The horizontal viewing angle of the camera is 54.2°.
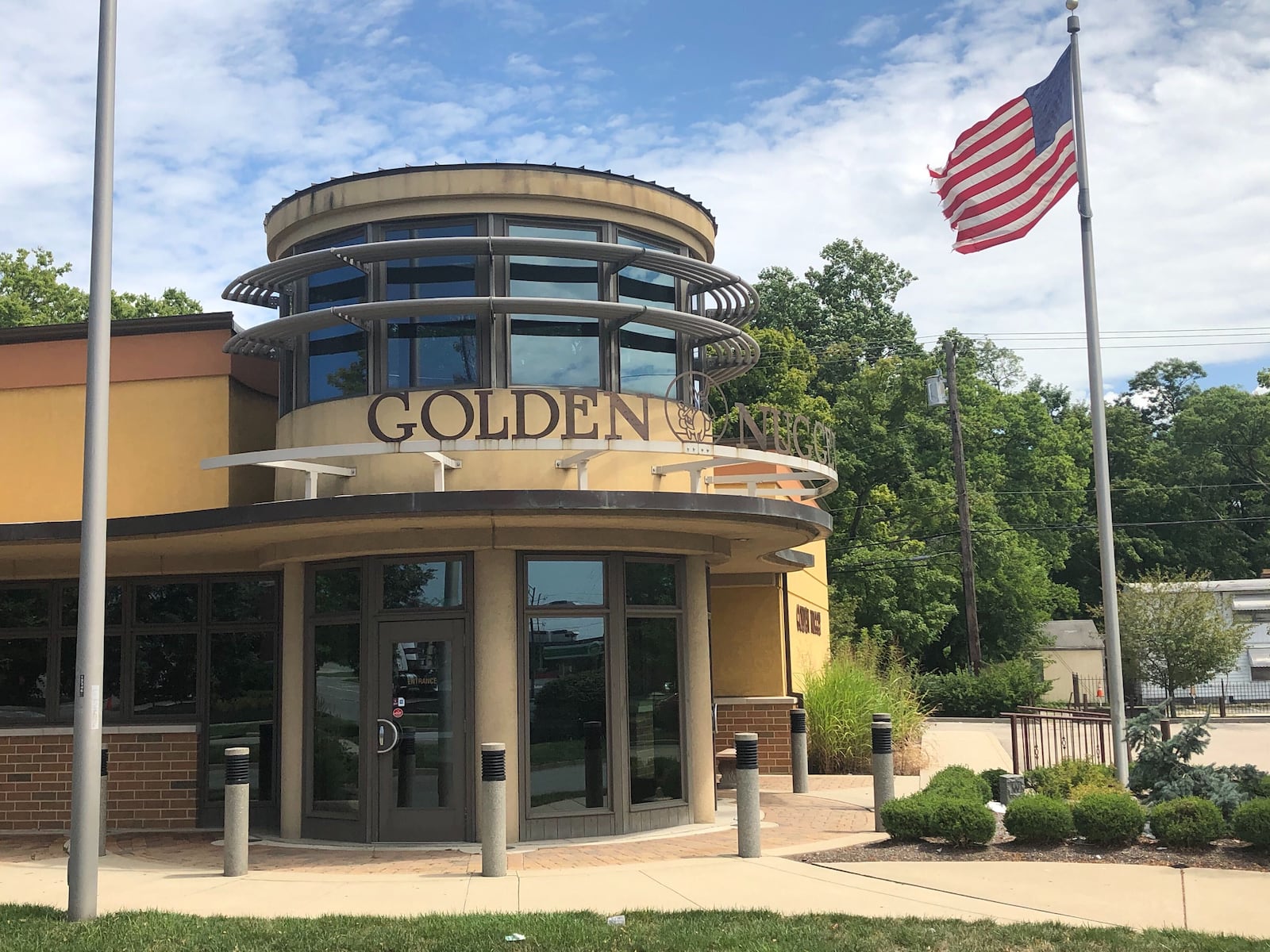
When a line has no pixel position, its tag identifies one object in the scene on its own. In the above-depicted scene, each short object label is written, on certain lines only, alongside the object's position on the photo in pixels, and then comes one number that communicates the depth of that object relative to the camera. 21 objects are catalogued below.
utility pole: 38.78
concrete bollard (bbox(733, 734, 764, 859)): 11.73
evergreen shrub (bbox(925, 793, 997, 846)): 11.38
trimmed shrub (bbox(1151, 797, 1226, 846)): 10.98
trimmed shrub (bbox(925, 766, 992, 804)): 12.77
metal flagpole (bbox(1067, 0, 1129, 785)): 13.24
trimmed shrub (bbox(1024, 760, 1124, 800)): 13.41
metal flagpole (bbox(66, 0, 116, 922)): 9.39
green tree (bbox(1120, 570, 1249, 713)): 41.41
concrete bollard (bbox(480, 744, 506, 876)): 11.05
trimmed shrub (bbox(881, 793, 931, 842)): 11.76
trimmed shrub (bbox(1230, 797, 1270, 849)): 10.56
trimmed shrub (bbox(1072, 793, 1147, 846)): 11.23
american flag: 13.93
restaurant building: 12.95
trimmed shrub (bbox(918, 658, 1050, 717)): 37.25
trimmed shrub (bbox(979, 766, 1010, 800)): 14.45
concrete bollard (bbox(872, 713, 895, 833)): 13.37
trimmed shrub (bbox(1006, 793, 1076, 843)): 11.40
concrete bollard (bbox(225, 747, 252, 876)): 11.51
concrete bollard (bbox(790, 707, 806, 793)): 17.50
